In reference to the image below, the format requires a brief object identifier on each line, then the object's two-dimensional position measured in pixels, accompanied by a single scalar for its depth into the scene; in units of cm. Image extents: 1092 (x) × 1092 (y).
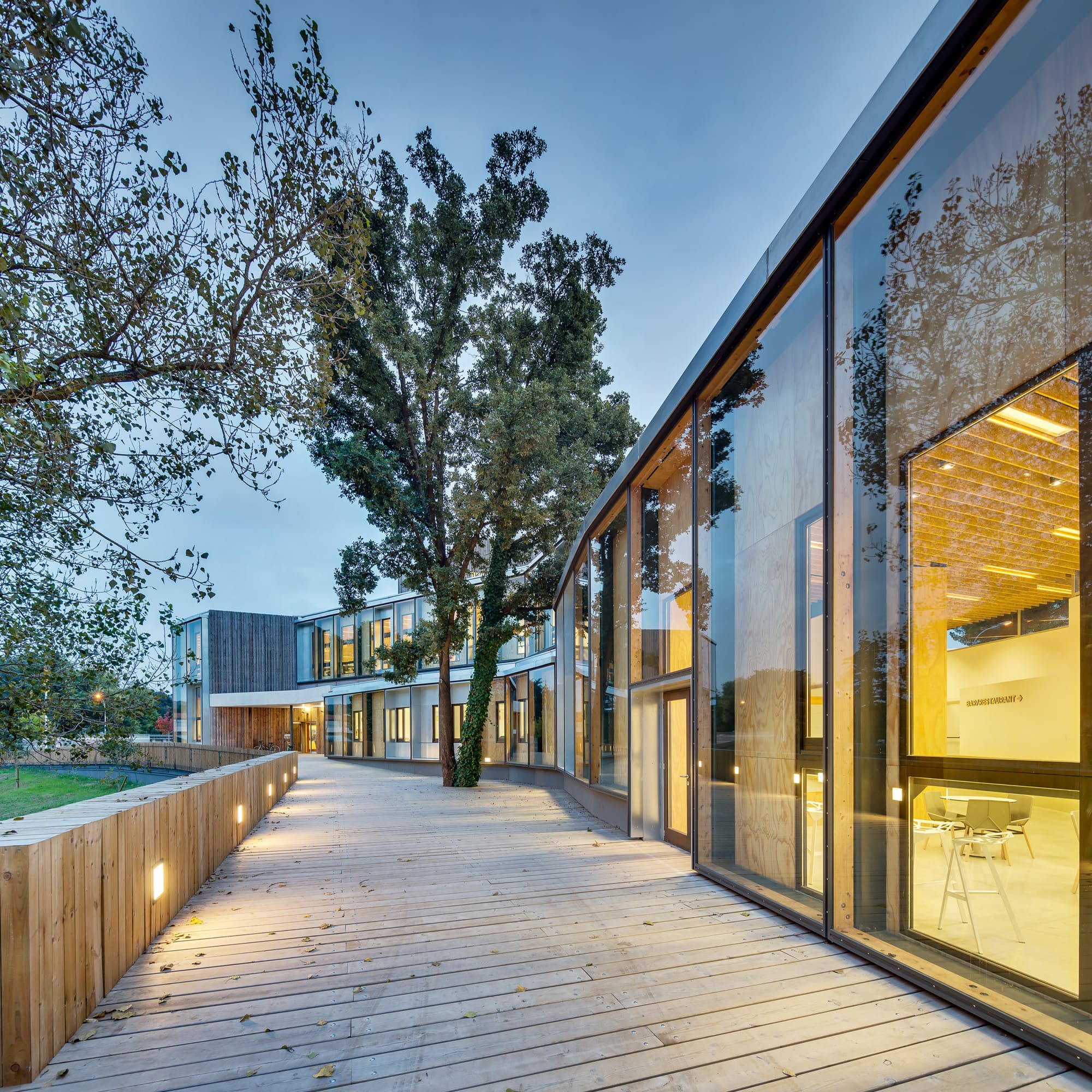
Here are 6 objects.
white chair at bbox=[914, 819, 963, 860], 345
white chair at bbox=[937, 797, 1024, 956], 315
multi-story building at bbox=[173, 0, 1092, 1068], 293
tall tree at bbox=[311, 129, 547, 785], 1512
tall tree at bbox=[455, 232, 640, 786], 1368
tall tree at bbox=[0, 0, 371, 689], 439
